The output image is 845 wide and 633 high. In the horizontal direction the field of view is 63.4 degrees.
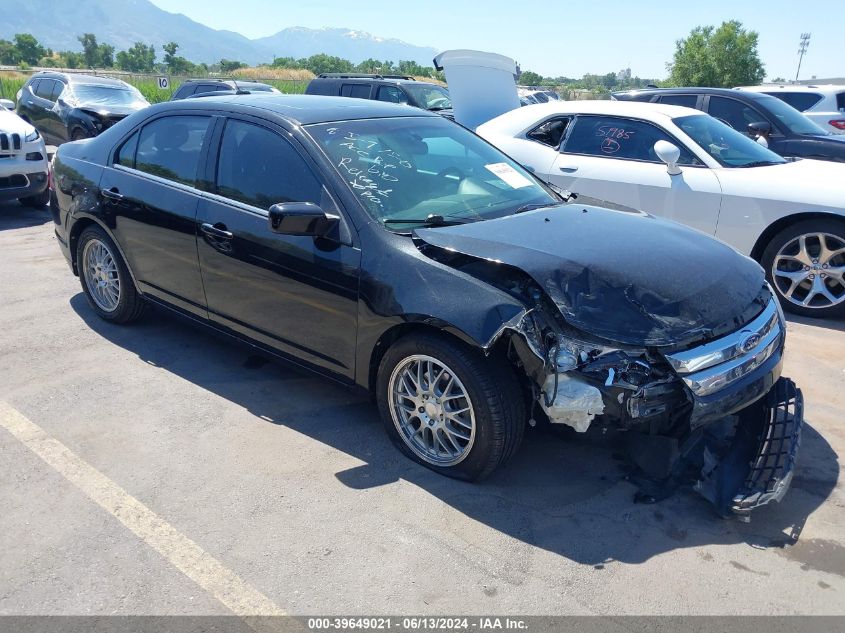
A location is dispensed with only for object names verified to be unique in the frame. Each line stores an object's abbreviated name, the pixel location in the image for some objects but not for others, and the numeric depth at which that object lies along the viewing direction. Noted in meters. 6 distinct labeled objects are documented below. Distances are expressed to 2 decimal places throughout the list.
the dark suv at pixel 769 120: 8.66
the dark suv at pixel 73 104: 12.98
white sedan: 5.62
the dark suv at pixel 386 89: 13.42
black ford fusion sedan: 2.99
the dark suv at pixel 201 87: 16.05
